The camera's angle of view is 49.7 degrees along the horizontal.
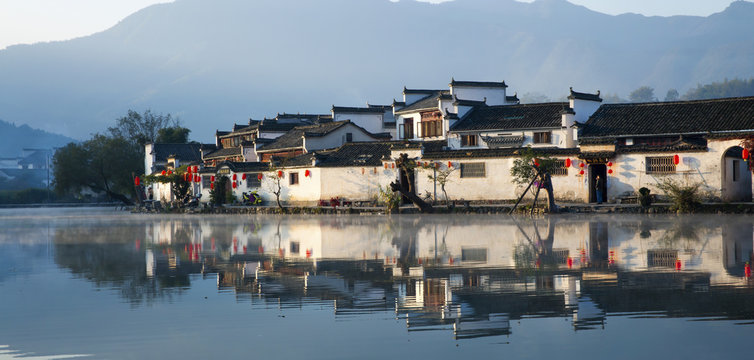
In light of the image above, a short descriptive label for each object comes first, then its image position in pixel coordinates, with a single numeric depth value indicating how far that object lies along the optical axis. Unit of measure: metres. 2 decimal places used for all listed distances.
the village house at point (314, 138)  51.75
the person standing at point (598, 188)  36.12
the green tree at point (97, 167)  71.00
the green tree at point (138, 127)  84.88
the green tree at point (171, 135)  79.75
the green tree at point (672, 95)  190.04
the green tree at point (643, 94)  190.38
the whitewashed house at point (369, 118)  58.16
